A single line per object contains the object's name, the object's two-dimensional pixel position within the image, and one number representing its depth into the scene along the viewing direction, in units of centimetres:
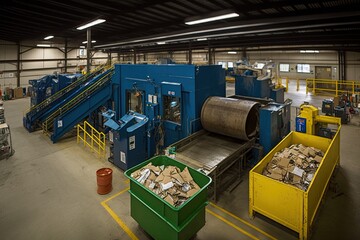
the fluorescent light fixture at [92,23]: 969
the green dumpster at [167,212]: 340
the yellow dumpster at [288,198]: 384
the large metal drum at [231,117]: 567
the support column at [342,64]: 1965
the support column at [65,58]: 2555
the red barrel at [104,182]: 548
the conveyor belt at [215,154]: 505
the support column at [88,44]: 1218
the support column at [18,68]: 2220
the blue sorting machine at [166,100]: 645
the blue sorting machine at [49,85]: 1216
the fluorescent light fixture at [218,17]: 797
